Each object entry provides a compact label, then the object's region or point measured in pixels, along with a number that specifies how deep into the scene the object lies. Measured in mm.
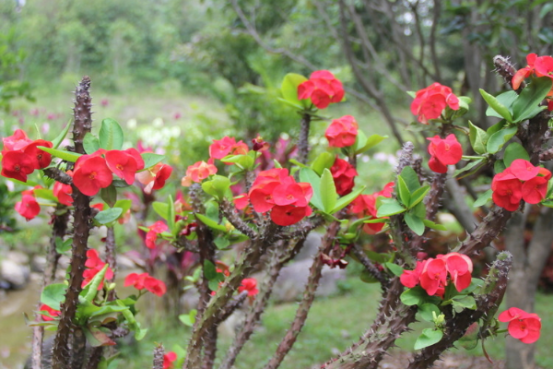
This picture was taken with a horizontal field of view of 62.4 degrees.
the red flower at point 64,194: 1122
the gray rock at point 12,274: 4855
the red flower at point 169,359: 1345
